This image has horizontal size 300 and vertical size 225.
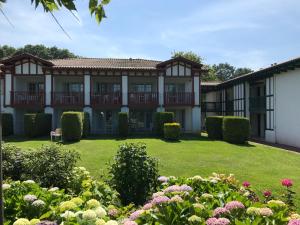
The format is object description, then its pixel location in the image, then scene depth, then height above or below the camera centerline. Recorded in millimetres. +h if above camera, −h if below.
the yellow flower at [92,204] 2915 -1093
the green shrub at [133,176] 4816 -1248
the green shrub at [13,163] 5554 -1146
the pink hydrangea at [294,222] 2091 -942
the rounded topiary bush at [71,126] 14510 -783
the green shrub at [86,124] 16088 -712
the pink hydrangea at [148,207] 2751 -1057
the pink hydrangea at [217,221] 2180 -976
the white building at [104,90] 18576 +1956
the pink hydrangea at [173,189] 3084 -963
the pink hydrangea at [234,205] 2451 -934
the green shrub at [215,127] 16413 -944
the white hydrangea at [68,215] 2565 -1083
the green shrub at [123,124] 16538 -723
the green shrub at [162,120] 16653 -461
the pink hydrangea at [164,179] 4241 -1151
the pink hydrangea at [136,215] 2616 -1096
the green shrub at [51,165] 4714 -1027
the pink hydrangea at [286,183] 4020 -1155
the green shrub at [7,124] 17297 -744
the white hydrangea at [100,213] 2599 -1067
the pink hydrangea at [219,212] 2410 -977
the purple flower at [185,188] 3128 -967
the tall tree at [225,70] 72891 +13242
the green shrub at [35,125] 16049 -756
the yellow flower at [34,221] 2458 -1098
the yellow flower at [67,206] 2799 -1068
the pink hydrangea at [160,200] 2633 -939
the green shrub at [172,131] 15165 -1105
